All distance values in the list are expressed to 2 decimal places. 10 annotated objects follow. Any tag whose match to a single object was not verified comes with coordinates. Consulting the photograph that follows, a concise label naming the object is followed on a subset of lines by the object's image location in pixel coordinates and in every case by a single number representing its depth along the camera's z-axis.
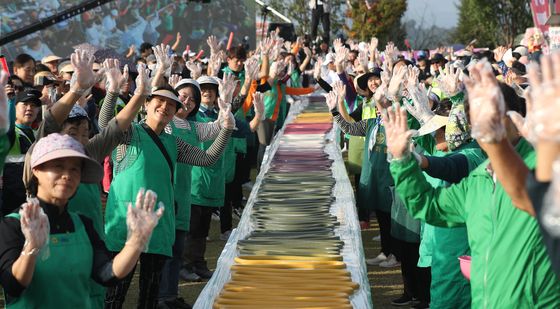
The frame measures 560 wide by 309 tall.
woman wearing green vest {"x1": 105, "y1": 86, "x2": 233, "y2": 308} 5.93
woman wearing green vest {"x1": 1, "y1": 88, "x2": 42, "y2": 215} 6.54
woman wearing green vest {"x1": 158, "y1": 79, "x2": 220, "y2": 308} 6.88
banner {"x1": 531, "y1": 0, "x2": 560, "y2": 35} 18.25
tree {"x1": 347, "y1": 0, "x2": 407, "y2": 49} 49.47
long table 5.38
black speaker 26.38
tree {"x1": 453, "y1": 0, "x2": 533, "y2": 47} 58.69
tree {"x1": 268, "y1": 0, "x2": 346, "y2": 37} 52.18
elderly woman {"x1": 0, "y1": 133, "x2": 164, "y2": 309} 3.53
